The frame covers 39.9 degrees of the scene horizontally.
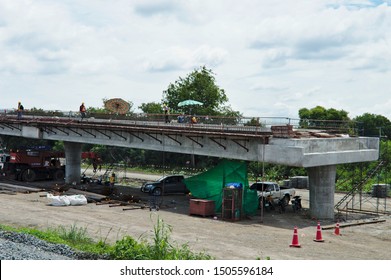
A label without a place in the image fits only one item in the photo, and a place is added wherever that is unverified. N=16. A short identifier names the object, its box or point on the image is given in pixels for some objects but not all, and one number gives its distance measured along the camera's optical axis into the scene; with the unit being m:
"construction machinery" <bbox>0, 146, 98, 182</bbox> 48.94
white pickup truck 34.12
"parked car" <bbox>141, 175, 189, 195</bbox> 41.72
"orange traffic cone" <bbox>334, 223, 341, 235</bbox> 26.91
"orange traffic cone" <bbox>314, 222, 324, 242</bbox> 24.85
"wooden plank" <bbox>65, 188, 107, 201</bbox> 37.96
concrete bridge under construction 29.12
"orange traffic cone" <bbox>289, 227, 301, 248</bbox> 23.32
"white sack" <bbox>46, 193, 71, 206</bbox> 35.16
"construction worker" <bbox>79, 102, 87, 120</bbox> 48.88
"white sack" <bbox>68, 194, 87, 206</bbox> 35.62
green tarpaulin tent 31.89
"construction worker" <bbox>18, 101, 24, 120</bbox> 54.86
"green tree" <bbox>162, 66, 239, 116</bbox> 79.69
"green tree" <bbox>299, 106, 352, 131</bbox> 93.49
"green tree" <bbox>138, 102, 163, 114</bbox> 84.88
